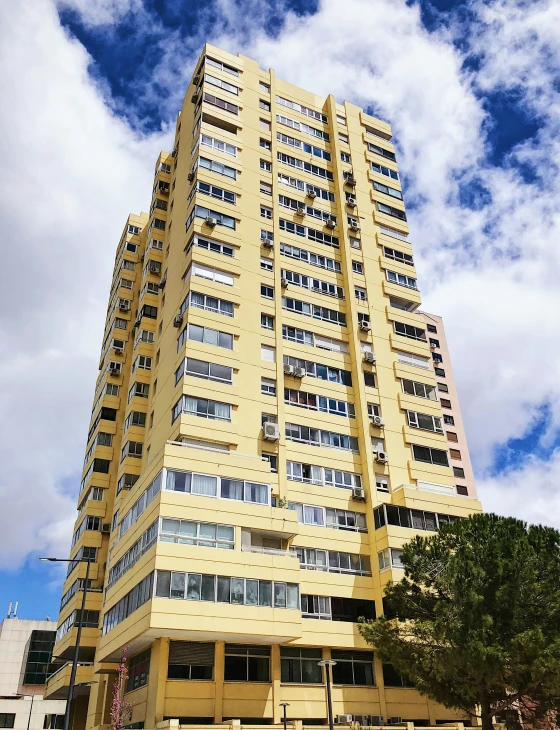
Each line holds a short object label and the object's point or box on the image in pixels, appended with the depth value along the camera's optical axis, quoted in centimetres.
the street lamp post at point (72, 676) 2408
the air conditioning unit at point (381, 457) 4191
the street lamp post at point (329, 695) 2623
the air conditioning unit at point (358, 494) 4062
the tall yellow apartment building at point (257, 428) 3167
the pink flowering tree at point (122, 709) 2590
